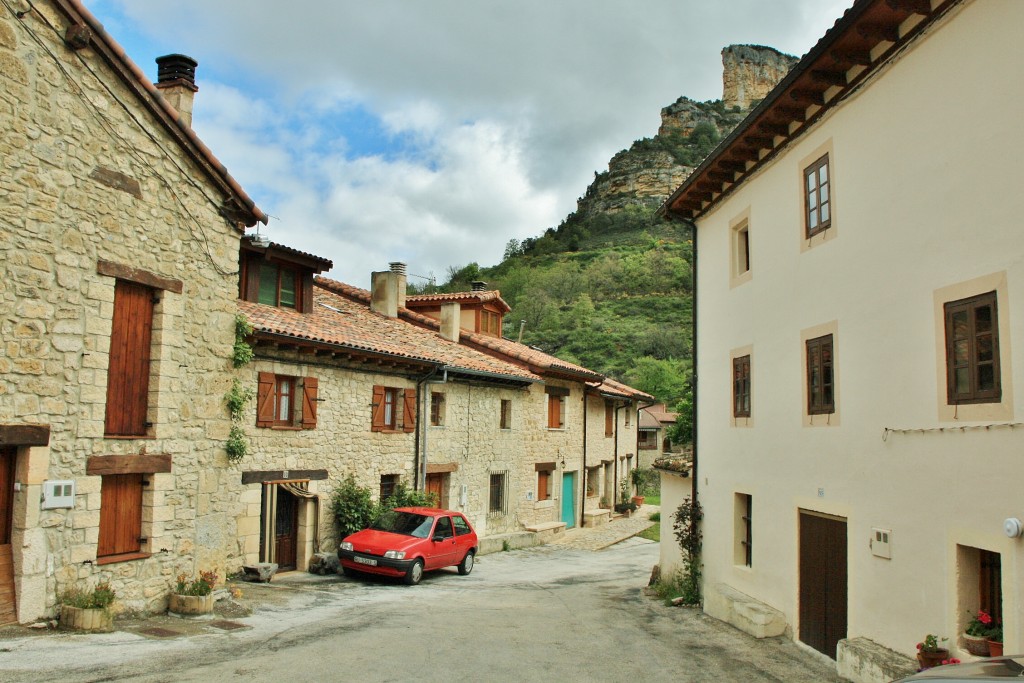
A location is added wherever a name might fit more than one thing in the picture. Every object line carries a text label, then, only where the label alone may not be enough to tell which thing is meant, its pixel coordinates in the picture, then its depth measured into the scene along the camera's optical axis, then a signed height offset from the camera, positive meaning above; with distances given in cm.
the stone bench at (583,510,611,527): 3016 -350
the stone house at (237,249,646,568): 1625 +21
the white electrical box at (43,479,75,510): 1016 -100
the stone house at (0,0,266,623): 996 +134
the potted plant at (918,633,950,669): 722 -201
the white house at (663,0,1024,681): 701 +99
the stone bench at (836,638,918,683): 772 -232
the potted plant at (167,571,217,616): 1181 -266
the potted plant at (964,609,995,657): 688 -175
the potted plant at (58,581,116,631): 1005 -246
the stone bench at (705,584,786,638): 1090 -265
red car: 1617 -258
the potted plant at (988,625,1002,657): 666 -176
